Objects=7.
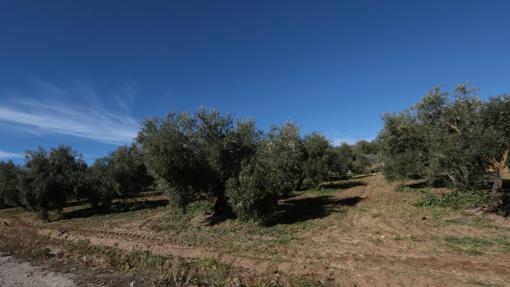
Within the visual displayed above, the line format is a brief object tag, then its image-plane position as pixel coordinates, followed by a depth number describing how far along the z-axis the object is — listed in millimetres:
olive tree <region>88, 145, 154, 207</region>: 31344
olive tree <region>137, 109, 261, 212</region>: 16625
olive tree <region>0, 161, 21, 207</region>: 30538
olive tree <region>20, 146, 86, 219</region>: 26859
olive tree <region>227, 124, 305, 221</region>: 15797
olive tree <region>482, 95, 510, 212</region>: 12641
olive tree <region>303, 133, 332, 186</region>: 33188
